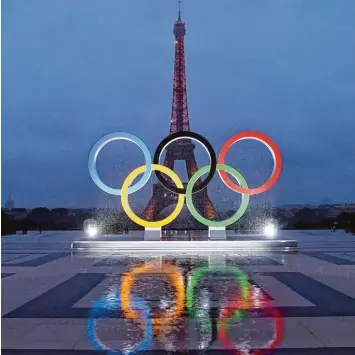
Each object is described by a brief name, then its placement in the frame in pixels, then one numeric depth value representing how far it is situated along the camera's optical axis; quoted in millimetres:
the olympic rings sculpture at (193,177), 21922
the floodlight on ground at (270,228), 27145
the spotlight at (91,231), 27422
